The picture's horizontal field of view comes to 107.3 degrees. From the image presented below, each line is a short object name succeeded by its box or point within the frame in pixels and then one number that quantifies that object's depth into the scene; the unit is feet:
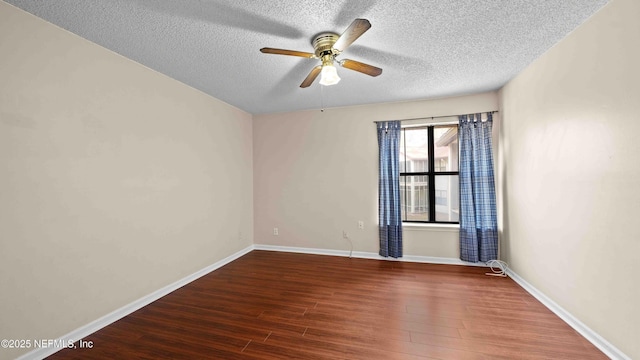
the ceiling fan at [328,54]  5.72
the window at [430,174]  12.32
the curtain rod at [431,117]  11.67
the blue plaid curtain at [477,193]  10.98
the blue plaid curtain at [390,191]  12.16
